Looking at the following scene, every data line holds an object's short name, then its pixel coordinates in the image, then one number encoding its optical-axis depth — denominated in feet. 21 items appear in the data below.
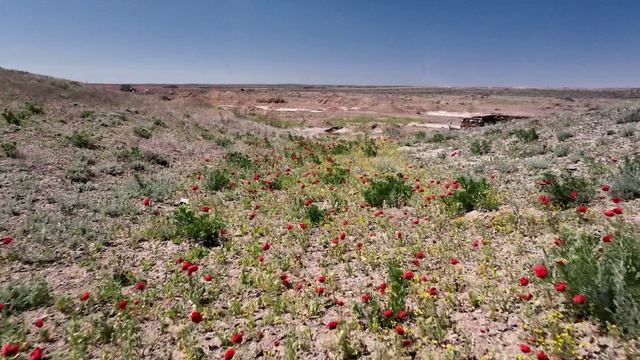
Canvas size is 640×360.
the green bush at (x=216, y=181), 39.27
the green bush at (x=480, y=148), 49.19
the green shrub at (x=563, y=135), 44.53
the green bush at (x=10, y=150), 39.73
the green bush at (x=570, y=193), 23.94
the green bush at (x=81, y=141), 48.83
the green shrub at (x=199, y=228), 25.72
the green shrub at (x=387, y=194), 30.63
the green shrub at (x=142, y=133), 62.11
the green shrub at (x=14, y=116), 51.08
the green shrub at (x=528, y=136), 48.80
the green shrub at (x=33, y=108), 59.70
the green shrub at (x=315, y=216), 28.30
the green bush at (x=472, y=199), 26.76
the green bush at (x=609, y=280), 12.18
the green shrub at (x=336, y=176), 39.00
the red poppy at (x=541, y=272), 13.48
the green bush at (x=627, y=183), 22.91
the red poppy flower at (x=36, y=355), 12.84
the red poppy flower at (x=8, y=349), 13.28
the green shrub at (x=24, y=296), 17.64
